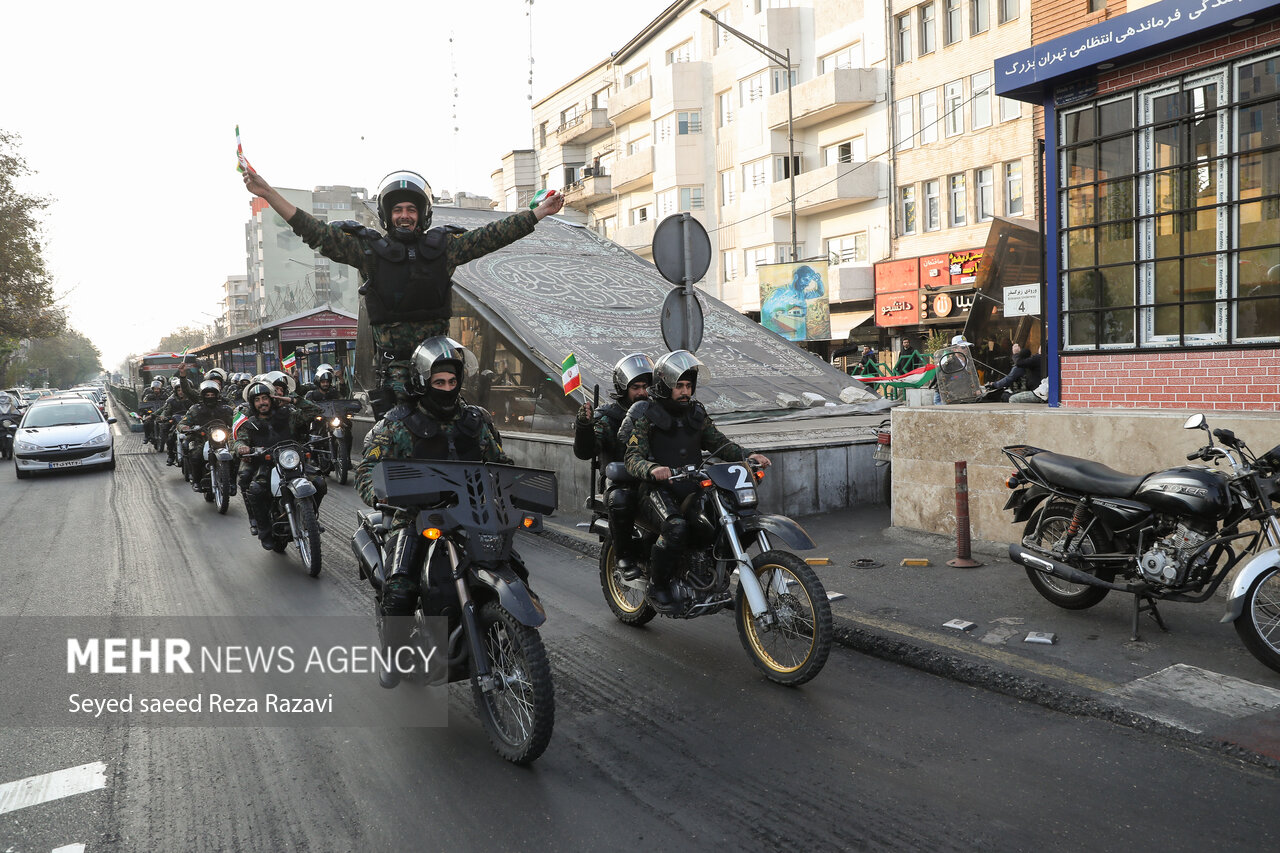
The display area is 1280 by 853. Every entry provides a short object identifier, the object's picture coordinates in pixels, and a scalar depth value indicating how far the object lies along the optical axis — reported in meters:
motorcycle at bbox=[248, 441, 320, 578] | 7.89
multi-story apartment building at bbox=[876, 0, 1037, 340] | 26.83
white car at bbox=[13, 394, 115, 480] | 17.98
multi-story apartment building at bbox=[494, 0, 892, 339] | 32.12
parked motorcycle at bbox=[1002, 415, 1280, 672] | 4.74
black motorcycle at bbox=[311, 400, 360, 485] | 14.60
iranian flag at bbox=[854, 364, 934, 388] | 17.52
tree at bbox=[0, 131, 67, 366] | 37.66
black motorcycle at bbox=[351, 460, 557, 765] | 3.78
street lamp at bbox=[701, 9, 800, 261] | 25.90
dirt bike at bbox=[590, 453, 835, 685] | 4.70
